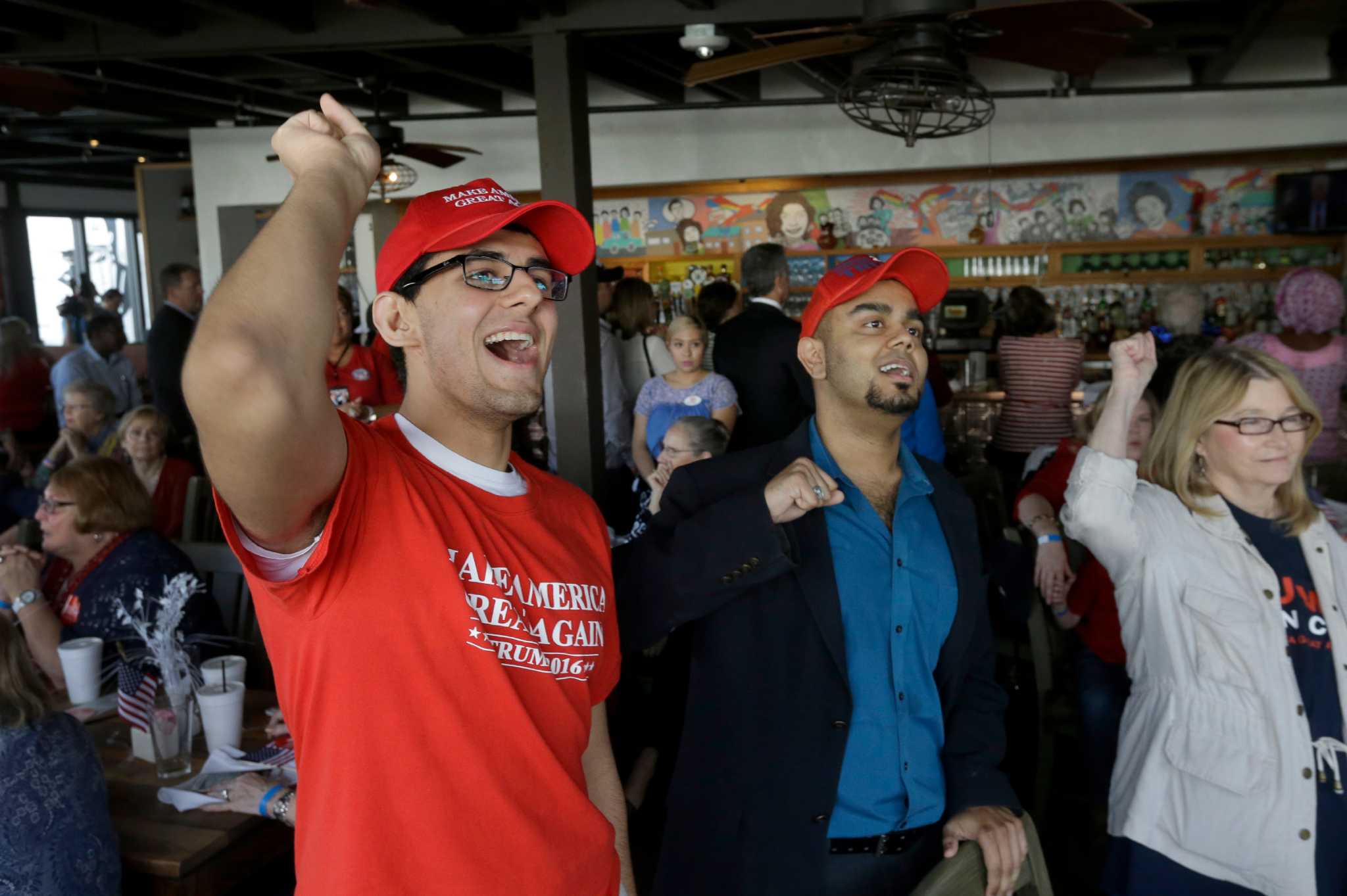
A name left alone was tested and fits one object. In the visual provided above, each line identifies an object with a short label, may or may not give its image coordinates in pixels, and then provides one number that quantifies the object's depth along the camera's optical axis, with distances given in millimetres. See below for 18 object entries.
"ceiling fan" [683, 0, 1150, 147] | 3572
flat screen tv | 7699
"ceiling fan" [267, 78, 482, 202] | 6098
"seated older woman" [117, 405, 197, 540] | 4766
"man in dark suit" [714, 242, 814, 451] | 4562
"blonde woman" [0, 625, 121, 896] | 1940
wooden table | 2109
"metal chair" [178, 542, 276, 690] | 3479
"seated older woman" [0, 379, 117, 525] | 5305
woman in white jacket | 2135
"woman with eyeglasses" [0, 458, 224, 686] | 3020
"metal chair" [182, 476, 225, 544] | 4656
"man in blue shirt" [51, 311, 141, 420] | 6926
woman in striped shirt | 5883
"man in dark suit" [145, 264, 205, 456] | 6035
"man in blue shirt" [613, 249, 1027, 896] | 1755
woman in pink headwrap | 4773
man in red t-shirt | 910
